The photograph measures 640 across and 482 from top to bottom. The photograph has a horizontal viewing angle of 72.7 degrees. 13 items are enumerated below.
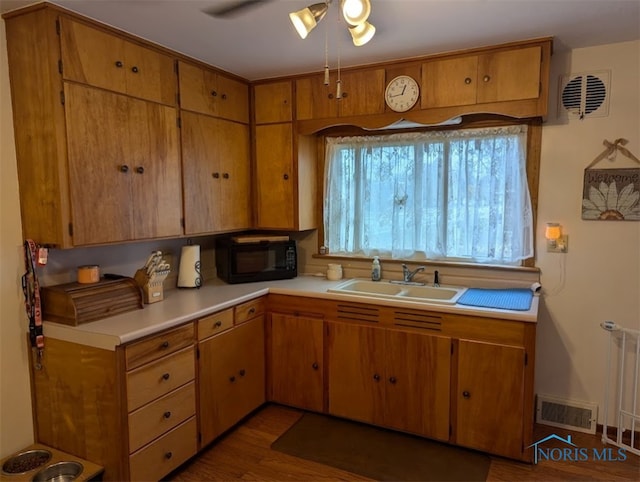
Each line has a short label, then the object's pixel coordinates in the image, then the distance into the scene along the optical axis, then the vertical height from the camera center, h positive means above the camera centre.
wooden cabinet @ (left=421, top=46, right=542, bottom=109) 2.47 +0.75
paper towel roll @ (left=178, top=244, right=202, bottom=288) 3.00 -0.43
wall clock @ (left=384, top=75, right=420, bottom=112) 2.76 +0.71
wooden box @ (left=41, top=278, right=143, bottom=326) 2.14 -0.48
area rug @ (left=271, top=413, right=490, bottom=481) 2.37 -1.45
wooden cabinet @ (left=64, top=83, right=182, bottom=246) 2.14 +0.22
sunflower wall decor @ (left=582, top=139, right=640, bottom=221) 2.57 +0.07
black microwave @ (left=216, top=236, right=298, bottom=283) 3.14 -0.39
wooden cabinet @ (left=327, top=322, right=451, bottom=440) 2.57 -1.07
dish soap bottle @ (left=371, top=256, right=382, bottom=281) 3.21 -0.49
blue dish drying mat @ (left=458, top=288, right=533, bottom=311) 2.47 -0.57
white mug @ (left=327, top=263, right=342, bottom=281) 3.31 -0.51
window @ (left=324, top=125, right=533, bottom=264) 2.82 +0.06
